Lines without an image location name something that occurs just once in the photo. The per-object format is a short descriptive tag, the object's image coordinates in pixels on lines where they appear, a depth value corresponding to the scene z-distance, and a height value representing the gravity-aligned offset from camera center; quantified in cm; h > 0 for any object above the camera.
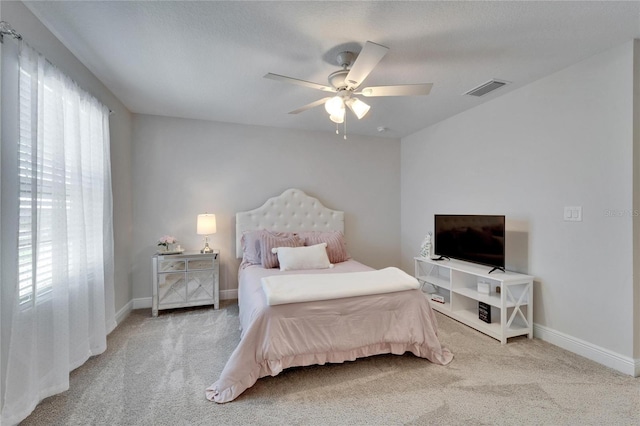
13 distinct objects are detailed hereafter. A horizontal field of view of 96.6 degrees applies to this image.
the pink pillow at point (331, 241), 370 -41
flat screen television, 291 -32
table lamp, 360 -18
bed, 201 -88
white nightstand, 340 -85
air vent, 280 +125
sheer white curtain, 165 -22
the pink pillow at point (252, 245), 354 -44
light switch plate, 248 -3
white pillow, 326 -55
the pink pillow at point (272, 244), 339 -41
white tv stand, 270 -91
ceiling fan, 201 +95
